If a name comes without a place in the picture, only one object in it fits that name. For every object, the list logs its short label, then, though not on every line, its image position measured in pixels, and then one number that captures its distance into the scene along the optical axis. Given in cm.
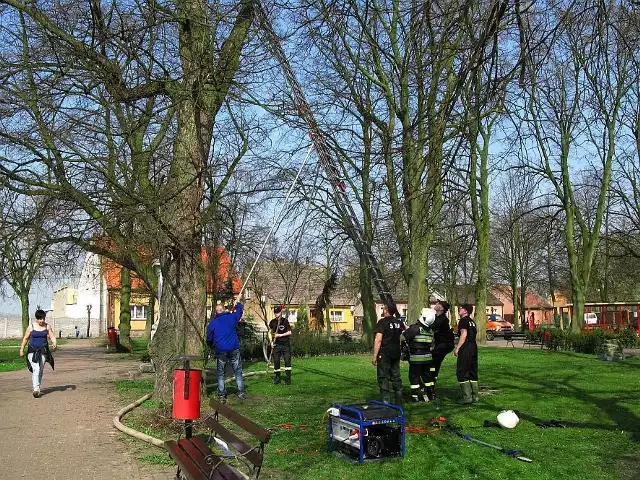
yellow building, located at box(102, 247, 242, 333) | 2289
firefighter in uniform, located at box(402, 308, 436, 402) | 1289
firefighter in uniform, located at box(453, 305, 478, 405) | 1261
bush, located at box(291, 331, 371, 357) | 2745
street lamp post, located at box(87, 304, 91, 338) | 5963
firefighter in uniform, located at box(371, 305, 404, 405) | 1189
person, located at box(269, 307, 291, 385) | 1692
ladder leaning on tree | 1032
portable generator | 819
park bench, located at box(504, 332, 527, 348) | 3490
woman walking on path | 1449
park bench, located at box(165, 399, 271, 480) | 577
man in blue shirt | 1361
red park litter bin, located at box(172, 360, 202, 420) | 855
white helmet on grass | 1005
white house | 6644
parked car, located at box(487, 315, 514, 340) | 4692
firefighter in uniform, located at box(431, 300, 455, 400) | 1359
